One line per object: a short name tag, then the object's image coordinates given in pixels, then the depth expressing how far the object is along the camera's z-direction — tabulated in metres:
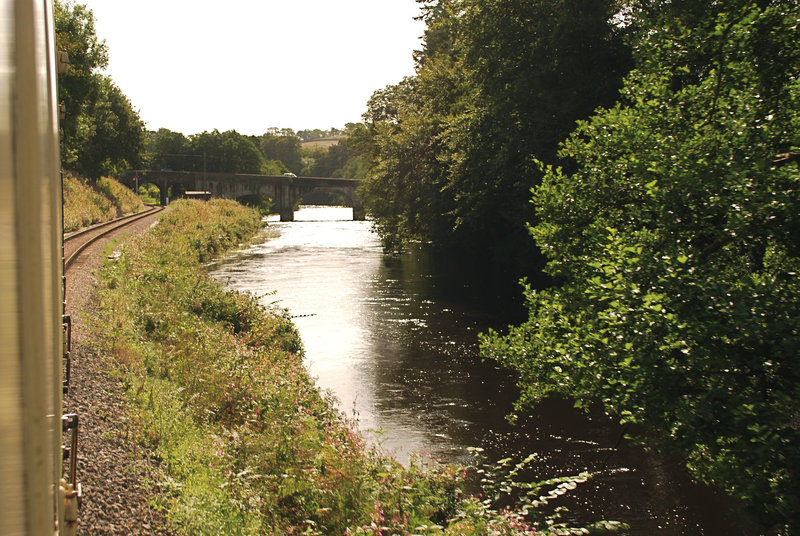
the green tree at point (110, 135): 54.28
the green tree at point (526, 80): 20.30
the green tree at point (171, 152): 122.19
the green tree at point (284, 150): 191.38
